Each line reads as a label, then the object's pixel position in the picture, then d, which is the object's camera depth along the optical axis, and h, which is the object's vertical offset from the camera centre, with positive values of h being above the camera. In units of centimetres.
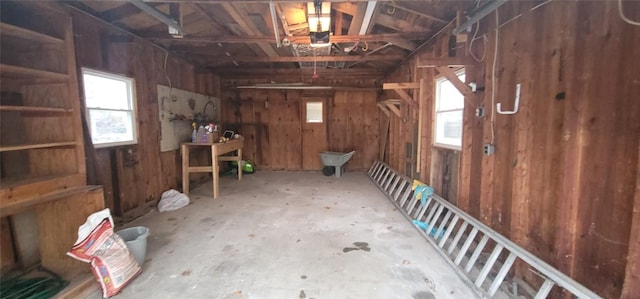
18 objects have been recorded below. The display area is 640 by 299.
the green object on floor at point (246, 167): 635 -91
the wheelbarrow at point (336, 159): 588 -70
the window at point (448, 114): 308 +17
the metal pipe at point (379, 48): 396 +128
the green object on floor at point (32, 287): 185 -116
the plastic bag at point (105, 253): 186 -90
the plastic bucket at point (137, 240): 218 -97
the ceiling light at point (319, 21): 251 +117
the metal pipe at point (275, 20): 236 +112
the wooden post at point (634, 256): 131 -69
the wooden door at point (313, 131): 671 -4
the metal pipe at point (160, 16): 222 +112
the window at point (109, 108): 297 +30
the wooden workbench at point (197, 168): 425 -60
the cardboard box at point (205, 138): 437 -12
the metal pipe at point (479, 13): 200 +98
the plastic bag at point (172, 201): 376 -105
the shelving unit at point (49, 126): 208 +6
